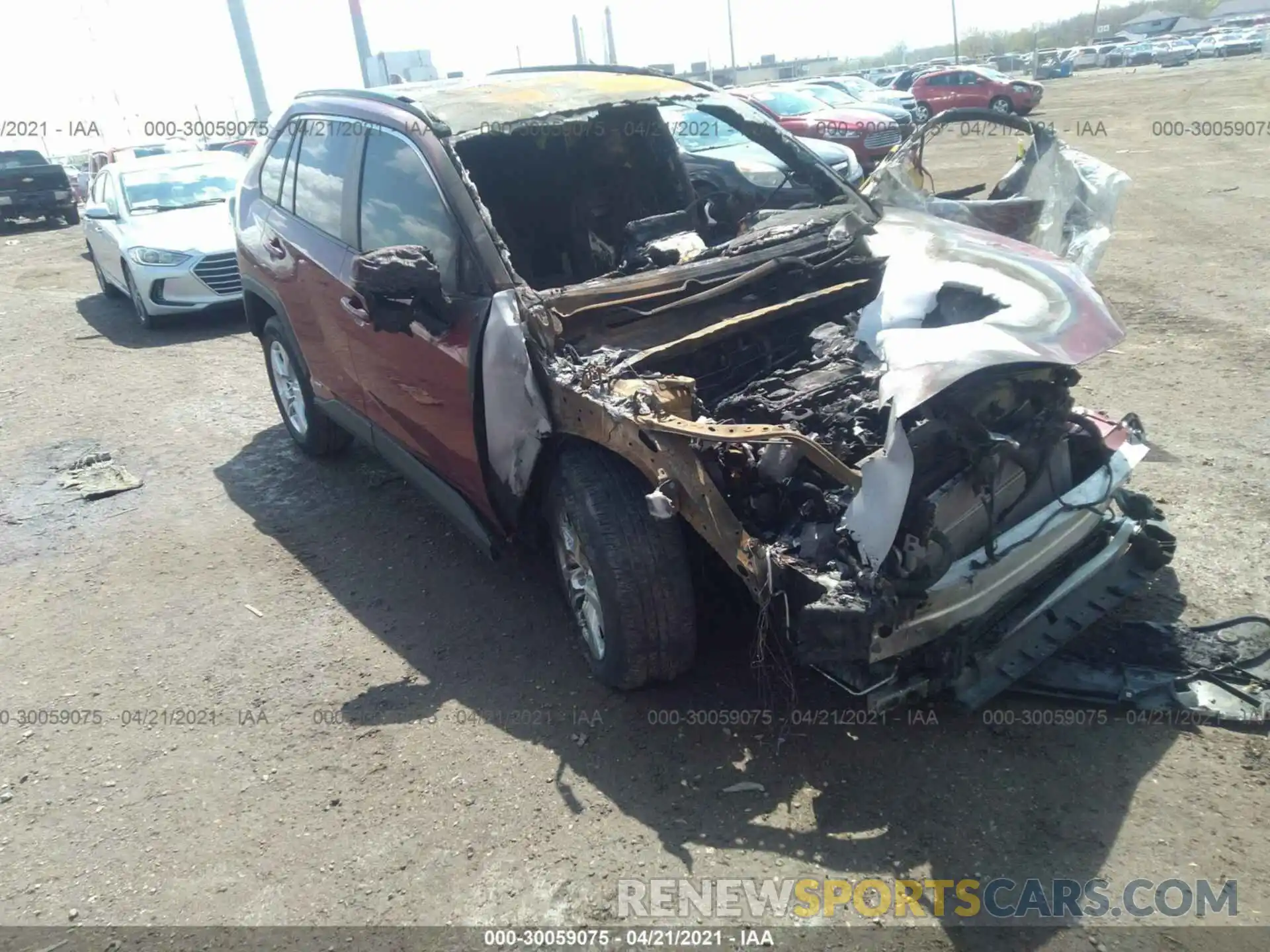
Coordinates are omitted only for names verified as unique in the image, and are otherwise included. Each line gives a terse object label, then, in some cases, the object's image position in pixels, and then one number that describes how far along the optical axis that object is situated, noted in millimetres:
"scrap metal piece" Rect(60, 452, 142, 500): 5773
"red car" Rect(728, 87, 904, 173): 15766
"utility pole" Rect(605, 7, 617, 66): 64062
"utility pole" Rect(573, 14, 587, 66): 51094
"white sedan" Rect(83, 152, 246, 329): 9312
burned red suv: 2752
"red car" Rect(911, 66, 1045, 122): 26719
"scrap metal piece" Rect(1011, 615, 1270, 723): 3023
